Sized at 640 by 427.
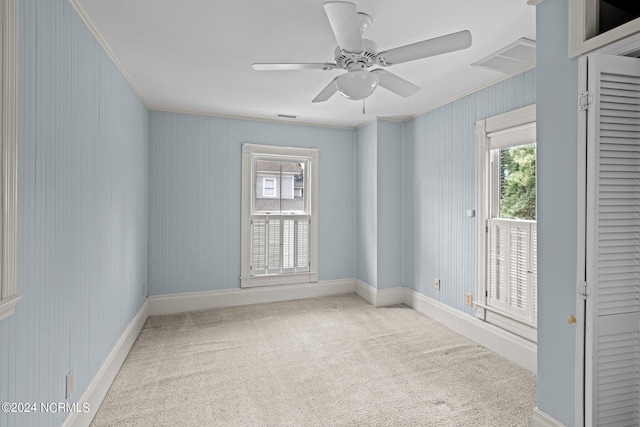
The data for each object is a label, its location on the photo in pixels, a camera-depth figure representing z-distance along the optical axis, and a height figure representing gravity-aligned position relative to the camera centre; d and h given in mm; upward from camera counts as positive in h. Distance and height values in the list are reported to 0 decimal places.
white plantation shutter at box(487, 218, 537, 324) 2797 -506
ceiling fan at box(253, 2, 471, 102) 1613 +908
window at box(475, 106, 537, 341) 2816 -92
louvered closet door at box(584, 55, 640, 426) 1515 -147
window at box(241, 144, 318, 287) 4496 -63
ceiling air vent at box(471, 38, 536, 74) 2346 +1192
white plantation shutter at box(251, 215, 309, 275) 4559 -473
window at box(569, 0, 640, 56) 1555 +991
